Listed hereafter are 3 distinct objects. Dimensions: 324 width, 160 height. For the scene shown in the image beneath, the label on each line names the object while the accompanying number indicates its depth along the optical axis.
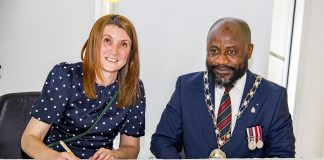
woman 1.75
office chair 1.98
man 1.88
